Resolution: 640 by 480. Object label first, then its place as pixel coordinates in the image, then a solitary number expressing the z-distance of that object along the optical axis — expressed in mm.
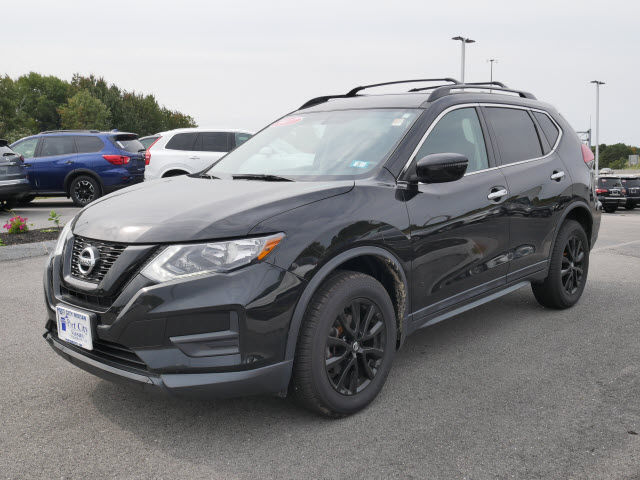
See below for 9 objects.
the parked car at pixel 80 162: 14258
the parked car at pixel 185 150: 13055
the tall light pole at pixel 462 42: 37969
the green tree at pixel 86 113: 65188
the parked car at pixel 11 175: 12258
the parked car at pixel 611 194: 28391
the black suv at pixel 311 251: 2762
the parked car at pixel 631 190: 29156
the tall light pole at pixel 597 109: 61562
